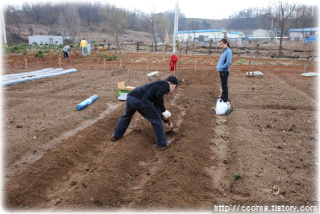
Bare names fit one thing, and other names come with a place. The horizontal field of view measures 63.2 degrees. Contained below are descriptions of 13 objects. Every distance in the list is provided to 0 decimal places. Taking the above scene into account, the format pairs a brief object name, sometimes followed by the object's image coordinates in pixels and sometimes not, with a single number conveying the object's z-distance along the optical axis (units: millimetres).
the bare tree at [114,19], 43656
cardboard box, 7602
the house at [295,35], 46319
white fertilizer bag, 6762
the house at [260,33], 63000
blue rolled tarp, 6632
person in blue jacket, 6578
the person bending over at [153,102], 4270
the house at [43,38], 39625
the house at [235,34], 57206
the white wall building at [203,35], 60962
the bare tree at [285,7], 21916
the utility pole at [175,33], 10549
